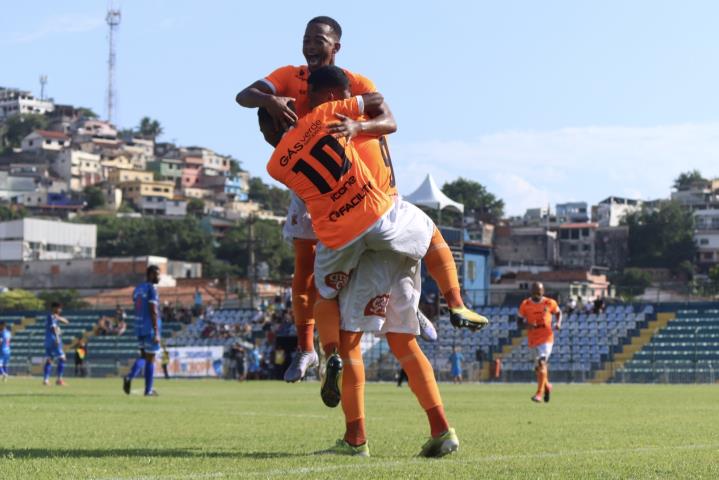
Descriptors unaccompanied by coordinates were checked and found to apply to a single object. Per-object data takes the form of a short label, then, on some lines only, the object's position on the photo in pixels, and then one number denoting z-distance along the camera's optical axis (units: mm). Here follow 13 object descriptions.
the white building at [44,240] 122562
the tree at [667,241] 149625
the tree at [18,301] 84812
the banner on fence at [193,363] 43219
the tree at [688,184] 193375
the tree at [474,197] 166750
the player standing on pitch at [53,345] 27672
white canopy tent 48594
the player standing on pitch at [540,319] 19125
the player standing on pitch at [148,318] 17609
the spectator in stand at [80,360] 42000
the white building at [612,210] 170500
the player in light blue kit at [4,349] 33238
